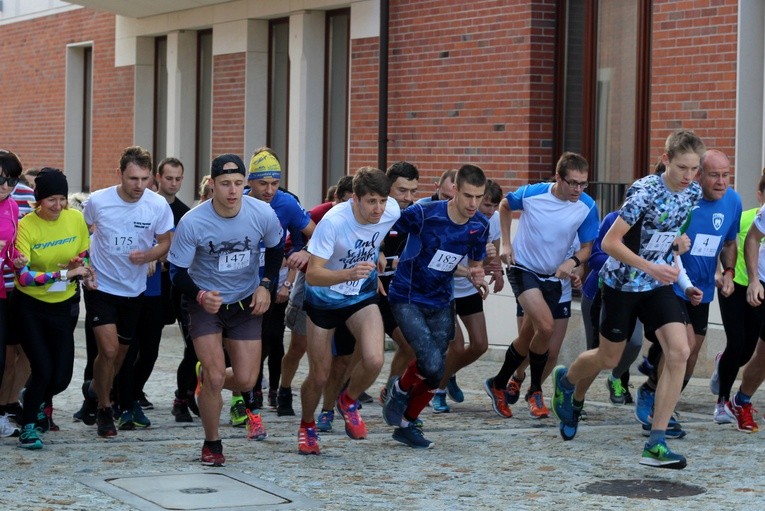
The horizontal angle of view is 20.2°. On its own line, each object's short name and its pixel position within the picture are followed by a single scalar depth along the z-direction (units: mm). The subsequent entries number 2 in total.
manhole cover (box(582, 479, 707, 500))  10990
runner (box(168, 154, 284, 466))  12050
